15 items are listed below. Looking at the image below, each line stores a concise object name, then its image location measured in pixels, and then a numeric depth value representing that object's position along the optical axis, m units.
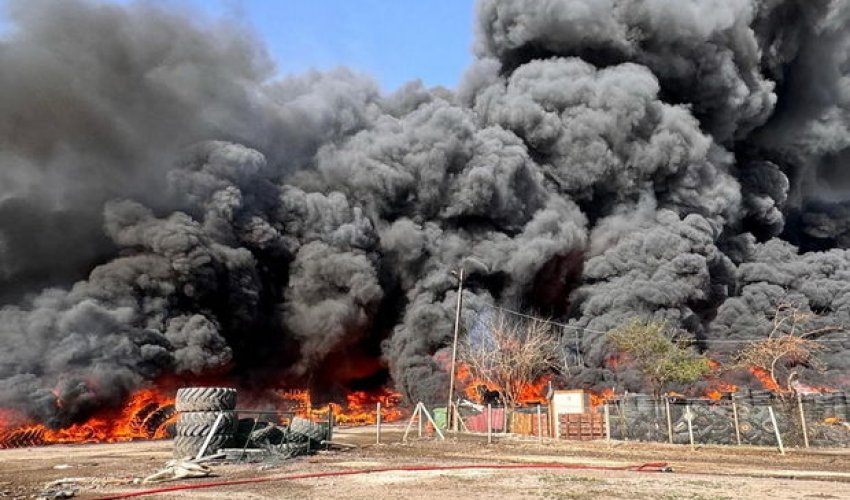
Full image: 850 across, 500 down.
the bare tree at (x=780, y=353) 30.23
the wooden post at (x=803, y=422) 23.82
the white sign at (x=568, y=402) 31.15
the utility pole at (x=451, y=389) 33.97
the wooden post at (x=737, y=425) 24.75
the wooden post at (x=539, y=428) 27.73
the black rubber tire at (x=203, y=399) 17.58
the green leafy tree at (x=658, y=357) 33.72
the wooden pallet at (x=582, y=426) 29.16
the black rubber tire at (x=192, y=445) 16.05
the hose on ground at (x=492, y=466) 12.20
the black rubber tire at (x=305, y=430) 19.43
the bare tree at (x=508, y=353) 37.75
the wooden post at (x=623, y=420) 28.32
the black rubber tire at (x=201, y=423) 16.58
